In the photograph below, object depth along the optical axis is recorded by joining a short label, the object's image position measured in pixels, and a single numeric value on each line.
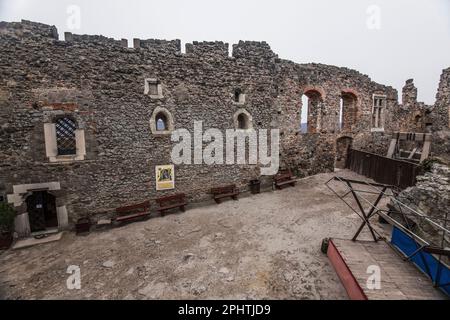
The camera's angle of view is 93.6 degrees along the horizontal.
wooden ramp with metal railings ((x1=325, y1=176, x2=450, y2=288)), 3.57
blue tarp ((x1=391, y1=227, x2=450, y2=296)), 3.77
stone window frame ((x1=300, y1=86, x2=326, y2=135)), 11.73
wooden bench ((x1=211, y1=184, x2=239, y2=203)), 9.22
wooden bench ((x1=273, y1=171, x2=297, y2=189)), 10.55
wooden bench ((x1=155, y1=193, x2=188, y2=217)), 8.24
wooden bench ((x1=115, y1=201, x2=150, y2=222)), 7.62
